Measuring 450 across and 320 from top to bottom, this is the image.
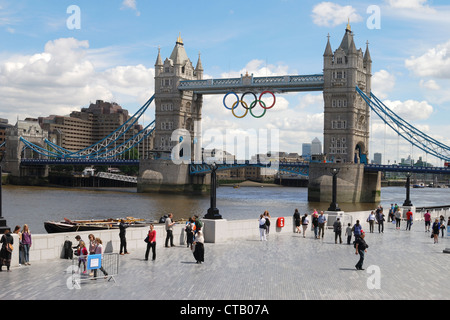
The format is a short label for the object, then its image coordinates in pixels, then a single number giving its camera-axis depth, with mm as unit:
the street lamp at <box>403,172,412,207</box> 39262
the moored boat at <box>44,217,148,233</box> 32125
